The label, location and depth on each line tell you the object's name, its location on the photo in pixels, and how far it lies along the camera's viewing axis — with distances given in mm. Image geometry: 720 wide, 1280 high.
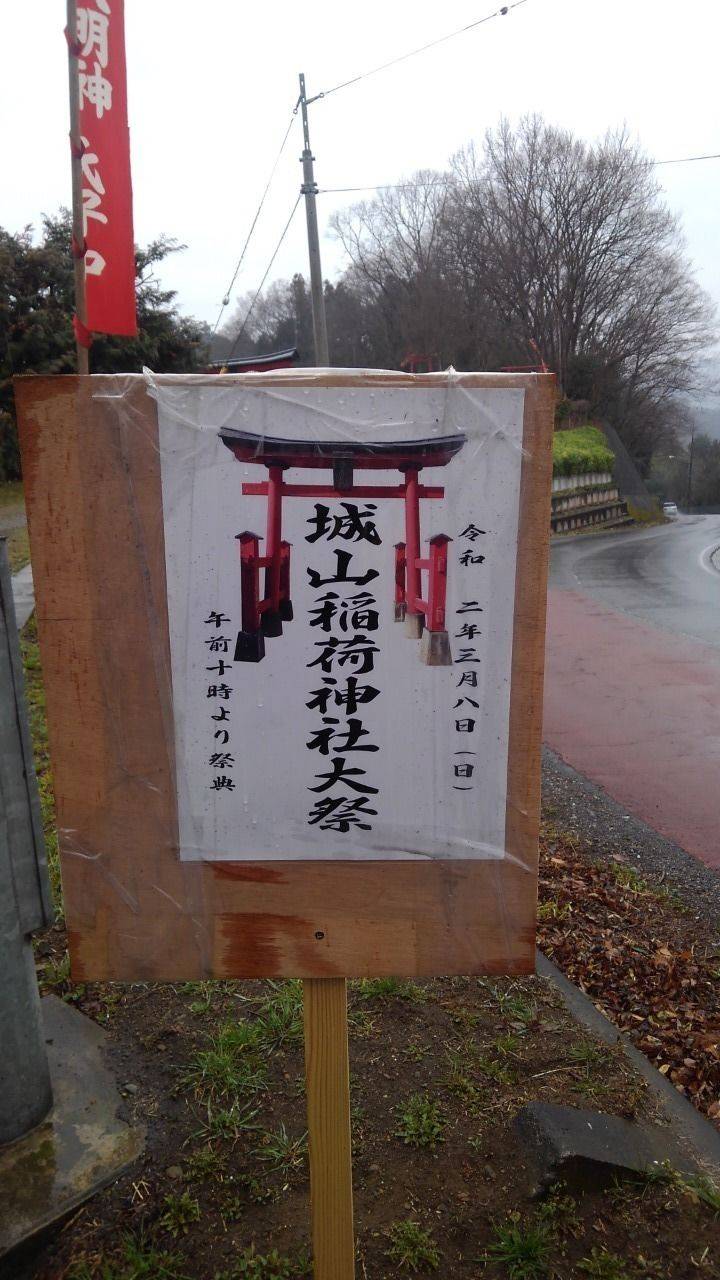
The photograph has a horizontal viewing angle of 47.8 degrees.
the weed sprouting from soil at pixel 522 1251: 2047
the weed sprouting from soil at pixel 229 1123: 2432
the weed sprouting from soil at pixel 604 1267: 2033
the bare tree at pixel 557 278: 32875
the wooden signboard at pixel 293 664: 1515
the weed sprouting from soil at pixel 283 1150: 2346
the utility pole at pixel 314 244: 12633
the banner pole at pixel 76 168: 1707
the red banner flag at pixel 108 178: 2520
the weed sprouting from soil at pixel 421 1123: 2430
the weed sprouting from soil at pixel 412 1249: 2082
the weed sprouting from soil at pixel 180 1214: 2162
